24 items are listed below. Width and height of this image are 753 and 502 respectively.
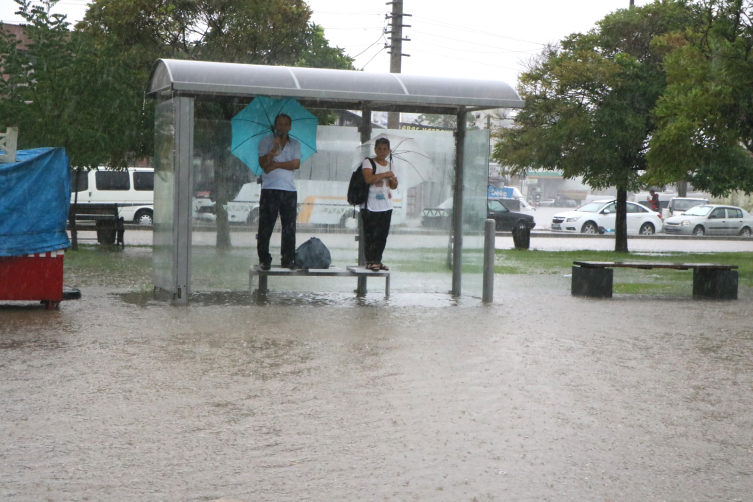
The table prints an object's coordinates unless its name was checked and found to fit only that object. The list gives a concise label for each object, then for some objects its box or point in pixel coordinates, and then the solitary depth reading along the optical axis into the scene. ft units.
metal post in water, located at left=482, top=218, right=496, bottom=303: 39.47
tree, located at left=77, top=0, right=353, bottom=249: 68.69
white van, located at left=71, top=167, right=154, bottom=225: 111.45
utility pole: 96.22
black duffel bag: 38.42
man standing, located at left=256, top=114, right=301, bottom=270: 37.93
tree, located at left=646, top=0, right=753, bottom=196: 49.65
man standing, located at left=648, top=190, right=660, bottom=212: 170.65
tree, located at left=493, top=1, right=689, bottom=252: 75.46
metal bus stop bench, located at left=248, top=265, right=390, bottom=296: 37.73
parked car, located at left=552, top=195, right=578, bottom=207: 304.87
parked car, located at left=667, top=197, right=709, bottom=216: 165.27
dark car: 127.44
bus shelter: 35.58
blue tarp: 32.63
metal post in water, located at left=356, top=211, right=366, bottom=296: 41.45
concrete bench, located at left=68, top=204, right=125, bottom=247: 74.54
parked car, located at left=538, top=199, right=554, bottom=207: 310.08
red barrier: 32.58
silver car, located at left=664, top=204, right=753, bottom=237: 134.72
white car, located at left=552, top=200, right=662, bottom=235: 131.13
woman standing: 39.32
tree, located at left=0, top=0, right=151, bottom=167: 55.67
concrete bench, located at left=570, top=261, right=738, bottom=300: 43.27
